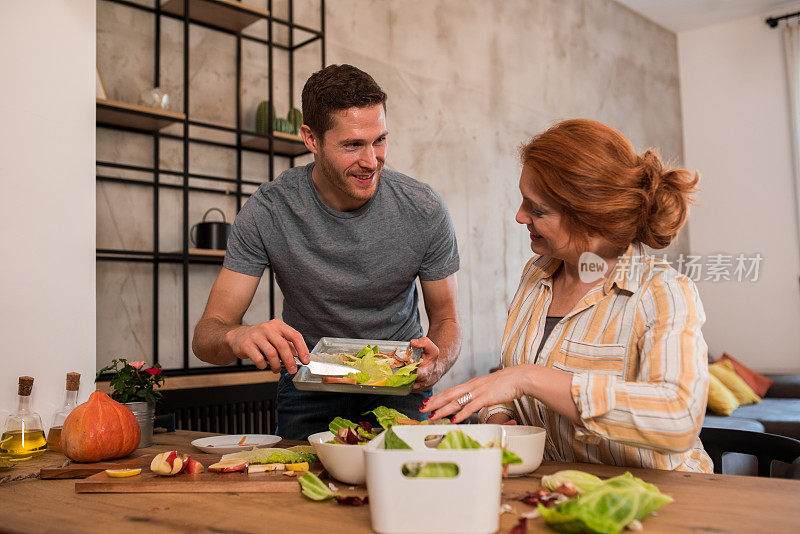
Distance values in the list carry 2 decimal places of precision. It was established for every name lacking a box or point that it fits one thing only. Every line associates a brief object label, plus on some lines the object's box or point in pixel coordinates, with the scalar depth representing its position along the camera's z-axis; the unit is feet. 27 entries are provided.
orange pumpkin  4.63
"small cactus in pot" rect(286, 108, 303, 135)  11.04
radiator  9.33
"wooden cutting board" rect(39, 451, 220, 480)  4.31
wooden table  2.99
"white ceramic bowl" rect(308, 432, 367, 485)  3.63
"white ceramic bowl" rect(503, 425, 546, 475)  3.73
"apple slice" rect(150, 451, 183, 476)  3.95
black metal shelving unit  9.45
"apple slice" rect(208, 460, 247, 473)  4.03
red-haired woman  3.77
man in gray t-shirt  6.34
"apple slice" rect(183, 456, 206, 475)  4.05
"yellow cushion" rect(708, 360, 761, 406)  16.61
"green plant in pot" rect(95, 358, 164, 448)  5.37
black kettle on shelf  9.91
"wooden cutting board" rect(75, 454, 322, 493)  3.74
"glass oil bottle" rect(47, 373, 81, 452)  5.38
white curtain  20.22
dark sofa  13.98
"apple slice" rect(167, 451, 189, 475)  3.97
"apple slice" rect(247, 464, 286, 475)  3.96
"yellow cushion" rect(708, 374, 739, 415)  15.06
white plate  4.77
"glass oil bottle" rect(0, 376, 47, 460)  5.07
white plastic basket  2.70
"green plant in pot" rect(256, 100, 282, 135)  10.84
